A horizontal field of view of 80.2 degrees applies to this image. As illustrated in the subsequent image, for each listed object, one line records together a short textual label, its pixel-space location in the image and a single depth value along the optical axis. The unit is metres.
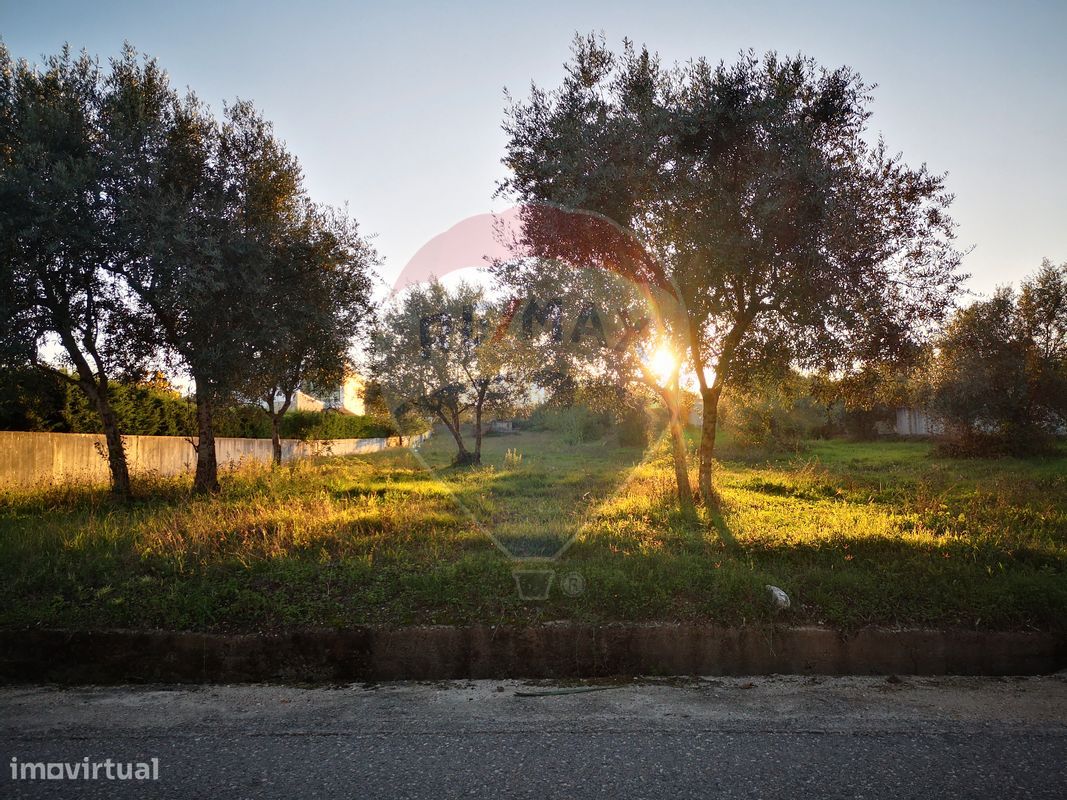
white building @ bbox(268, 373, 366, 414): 17.48
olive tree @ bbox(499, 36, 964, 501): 8.30
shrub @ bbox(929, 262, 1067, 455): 21.92
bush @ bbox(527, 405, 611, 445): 27.76
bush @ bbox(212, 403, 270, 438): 18.81
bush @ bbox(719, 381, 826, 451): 11.54
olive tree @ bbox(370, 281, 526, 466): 19.67
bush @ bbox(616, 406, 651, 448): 33.83
